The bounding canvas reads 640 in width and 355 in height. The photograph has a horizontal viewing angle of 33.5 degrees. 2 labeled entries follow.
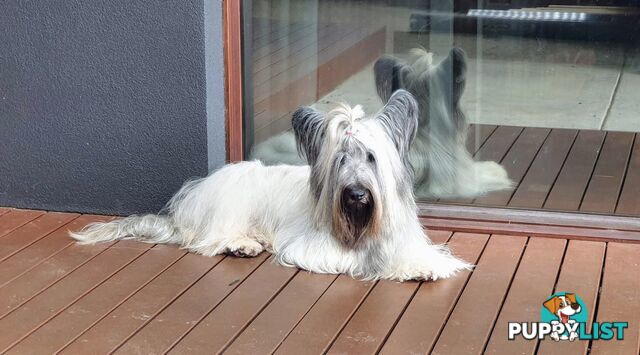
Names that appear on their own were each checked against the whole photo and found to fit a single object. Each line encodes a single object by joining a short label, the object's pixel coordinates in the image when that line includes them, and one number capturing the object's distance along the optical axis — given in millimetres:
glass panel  4484
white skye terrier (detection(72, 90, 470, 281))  4074
